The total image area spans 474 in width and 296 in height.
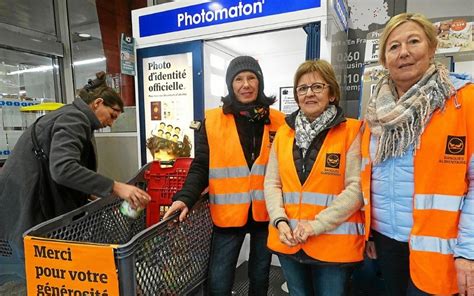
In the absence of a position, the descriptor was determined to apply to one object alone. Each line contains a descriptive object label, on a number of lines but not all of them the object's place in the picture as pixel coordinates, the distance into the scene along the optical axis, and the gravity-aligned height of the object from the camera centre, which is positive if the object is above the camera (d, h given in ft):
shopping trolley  4.06 -2.07
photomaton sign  7.45 +2.55
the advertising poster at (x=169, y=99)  9.29 +0.45
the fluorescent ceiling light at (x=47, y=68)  13.69 +2.17
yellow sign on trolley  3.91 -1.96
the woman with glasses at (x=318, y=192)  4.41 -1.14
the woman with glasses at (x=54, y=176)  5.12 -1.03
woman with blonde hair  3.51 -0.66
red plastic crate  6.95 -1.53
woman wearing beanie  5.42 -0.98
